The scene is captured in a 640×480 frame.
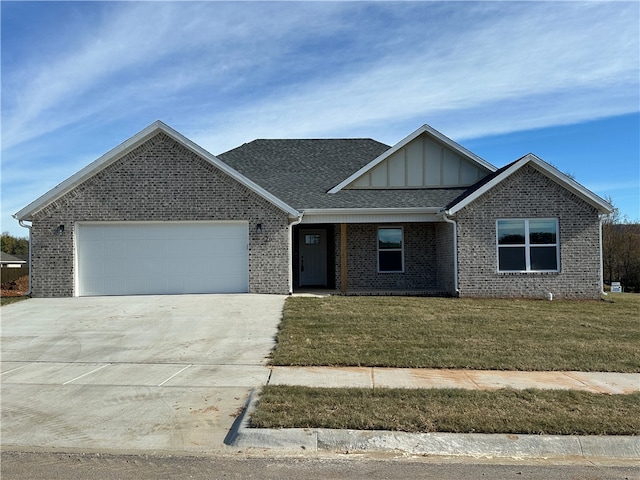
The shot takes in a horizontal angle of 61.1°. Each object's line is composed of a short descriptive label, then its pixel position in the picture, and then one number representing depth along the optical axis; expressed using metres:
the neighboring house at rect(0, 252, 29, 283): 34.39
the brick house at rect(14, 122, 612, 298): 16.30
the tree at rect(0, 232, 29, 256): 62.34
